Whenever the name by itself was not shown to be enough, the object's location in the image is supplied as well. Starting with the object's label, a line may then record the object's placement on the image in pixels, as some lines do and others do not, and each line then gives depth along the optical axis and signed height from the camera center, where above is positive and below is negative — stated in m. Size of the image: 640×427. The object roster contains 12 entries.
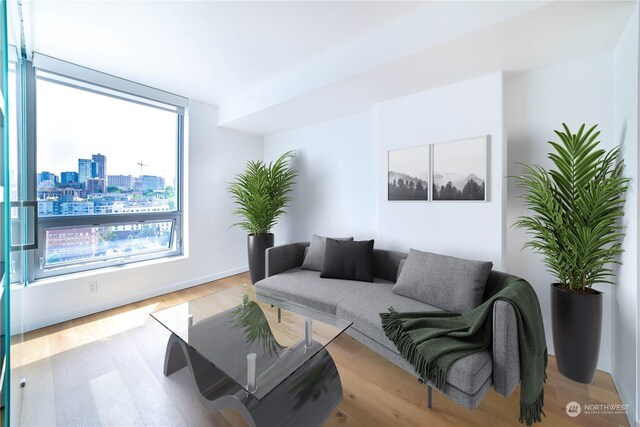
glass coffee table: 1.38 -0.86
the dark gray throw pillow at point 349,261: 2.79 -0.53
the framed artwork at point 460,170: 2.45 +0.41
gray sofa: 1.47 -0.77
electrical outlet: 3.04 -0.88
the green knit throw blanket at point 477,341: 1.51 -0.80
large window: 2.85 +0.49
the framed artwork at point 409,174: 2.83 +0.42
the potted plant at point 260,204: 3.70 +0.10
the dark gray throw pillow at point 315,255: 3.14 -0.53
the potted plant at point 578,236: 1.79 -0.17
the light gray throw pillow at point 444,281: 2.01 -0.56
